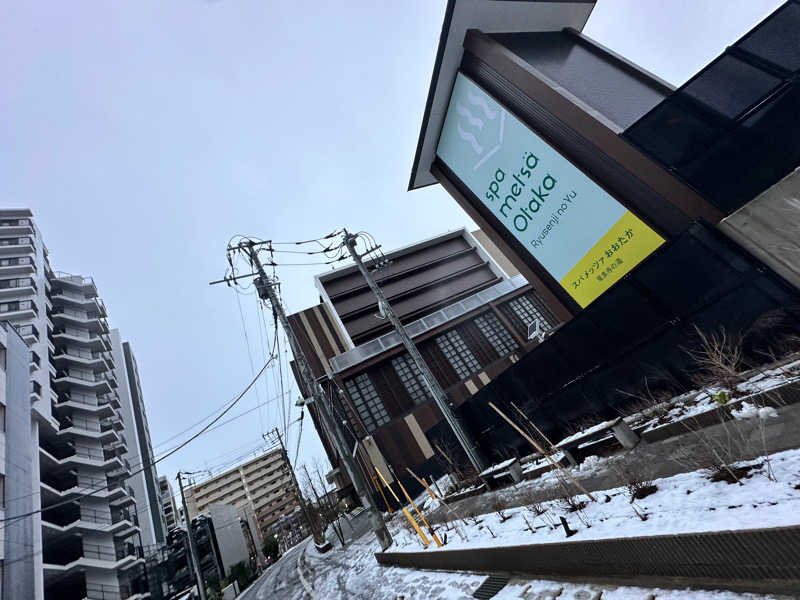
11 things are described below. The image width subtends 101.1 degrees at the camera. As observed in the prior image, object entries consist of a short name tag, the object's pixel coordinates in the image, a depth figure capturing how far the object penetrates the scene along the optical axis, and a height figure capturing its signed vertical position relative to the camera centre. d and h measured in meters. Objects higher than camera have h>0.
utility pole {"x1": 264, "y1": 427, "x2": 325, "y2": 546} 18.66 +1.92
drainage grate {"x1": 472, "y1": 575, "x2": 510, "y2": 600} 4.47 -1.96
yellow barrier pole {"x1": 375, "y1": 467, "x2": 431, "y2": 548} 6.88 -1.26
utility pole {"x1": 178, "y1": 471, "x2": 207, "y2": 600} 16.80 +1.65
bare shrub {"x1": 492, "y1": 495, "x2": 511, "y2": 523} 6.26 -1.74
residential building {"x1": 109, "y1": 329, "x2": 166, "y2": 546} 39.24 +21.24
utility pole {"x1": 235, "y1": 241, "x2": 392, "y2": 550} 9.47 +2.74
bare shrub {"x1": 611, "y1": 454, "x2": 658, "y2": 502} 3.97 -1.72
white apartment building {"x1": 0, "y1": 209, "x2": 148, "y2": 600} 23.91 +16.68
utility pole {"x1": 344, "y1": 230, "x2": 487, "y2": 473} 10.83 +1.43
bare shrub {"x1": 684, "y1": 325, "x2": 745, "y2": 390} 5.27 -1.42
